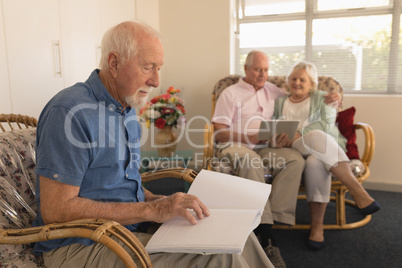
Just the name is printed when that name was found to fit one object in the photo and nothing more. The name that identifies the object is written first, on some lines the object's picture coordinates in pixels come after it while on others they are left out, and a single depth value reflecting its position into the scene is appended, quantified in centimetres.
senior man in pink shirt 216
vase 290
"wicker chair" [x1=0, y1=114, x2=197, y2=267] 94
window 320
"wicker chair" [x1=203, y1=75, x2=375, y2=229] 233
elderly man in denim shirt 102
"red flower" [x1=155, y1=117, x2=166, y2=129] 284
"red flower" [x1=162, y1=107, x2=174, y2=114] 285
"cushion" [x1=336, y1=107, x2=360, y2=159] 253
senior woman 220
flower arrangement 284
